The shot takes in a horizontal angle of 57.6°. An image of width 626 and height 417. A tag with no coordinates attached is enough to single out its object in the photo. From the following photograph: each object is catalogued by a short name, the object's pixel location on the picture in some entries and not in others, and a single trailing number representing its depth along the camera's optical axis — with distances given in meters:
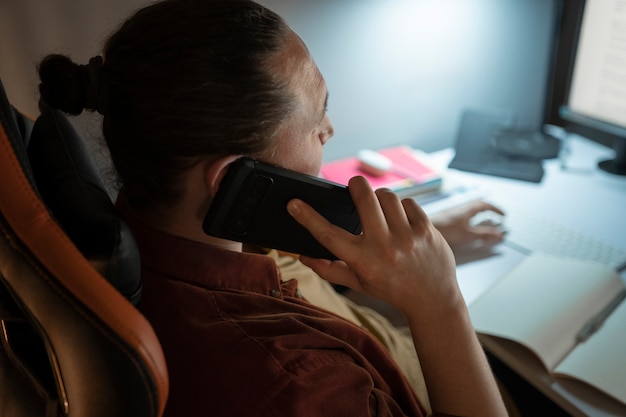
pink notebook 1.29
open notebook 0.81
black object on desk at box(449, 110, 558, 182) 1.41
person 0.61
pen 0.87
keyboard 1.09
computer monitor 1.32
